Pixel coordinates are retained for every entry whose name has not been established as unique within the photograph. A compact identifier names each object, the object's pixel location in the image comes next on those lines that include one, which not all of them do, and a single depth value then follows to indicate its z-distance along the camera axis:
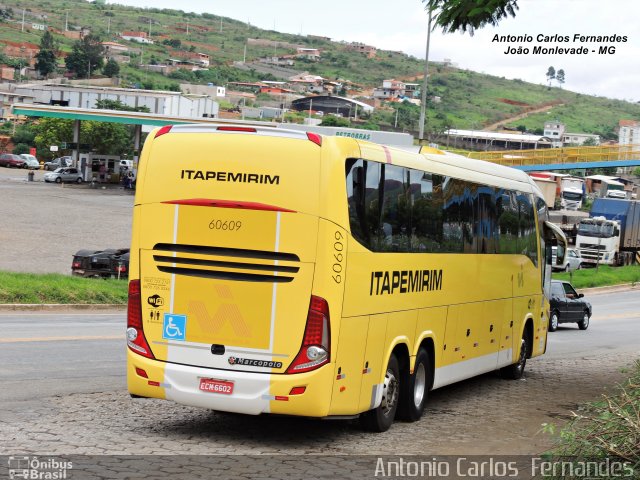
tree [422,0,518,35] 17.48
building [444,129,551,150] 162.79
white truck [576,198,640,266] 67.81
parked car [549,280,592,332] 35.62
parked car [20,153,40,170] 109.56
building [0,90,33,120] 162.25
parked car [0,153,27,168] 109.08
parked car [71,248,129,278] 35.53
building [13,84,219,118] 123.75
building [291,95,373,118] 197.75
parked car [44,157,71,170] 108.25
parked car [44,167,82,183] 87.50
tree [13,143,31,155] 134.29
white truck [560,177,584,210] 109.31
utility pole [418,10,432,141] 44.35
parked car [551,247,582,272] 63.22
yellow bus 11.68
